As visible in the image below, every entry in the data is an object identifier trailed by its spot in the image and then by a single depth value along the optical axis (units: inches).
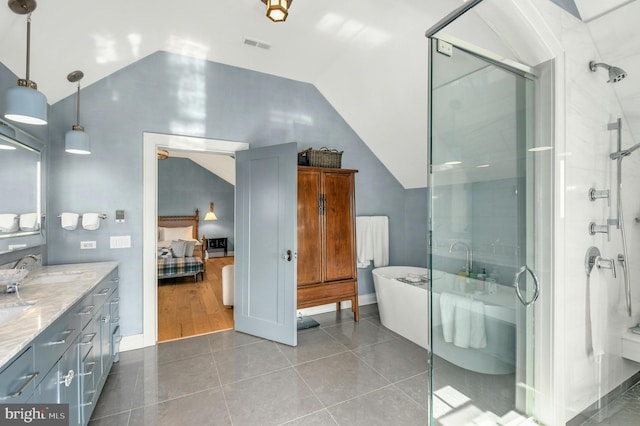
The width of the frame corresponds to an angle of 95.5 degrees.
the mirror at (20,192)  75.0
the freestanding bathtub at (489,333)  66.0
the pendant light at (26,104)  56.1
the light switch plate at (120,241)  115.3
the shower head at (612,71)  73.6
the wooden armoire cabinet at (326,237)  131.8
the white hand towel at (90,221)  108.0
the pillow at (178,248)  215.0
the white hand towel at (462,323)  68.6
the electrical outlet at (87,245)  111.0
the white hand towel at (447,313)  66.6
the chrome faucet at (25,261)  83.1
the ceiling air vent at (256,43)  120.2
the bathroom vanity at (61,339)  42.2
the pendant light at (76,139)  95.4
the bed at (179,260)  204.4
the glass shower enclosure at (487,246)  67.1
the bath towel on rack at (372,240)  165.6
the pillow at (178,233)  297.4
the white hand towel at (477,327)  69.4
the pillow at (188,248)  217.2
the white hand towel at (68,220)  105.3
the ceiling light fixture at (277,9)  85.3
